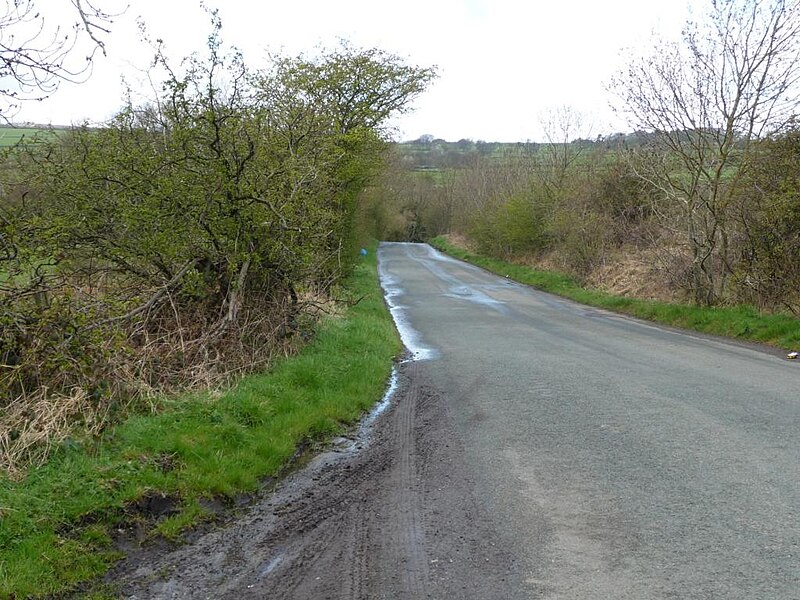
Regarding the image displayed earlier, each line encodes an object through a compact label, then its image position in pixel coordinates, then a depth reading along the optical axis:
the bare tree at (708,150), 15.45
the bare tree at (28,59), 5.11
